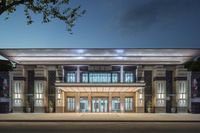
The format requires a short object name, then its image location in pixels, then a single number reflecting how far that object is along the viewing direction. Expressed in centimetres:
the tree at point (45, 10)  864
